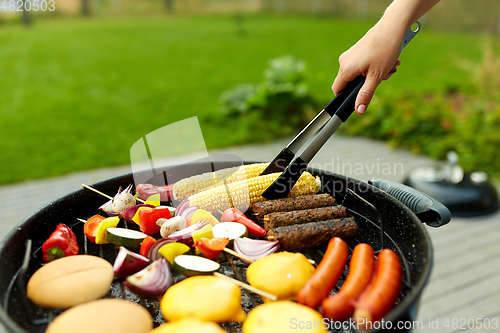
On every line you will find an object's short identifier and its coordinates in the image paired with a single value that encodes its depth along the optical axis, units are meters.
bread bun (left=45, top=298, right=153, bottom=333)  0.59
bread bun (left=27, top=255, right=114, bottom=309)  0.64
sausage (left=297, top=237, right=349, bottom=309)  0.63
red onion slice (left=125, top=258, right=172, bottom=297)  0.64
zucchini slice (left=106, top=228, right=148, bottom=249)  0.72
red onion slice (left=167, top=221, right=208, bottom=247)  0.72
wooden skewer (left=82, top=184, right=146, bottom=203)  0.78
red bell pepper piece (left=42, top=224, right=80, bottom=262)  0.70
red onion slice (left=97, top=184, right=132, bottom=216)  0.78
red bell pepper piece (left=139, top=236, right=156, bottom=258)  0.71
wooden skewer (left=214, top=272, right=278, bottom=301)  0.63
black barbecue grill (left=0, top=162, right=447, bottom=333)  0.63
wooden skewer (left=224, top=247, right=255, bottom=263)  0.69
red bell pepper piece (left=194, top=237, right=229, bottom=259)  0.70
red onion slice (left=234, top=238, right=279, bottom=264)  0.71
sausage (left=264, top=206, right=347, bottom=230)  0.75
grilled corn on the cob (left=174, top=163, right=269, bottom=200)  0.83
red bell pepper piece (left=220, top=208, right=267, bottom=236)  0.76
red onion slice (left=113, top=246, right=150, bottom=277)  0.67
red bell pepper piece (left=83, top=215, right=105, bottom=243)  0.75
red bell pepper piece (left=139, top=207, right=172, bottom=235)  0.75
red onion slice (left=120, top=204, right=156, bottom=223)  0.77
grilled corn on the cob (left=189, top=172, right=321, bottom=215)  0.80
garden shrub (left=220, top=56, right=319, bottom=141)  2.41
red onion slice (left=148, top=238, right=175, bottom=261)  0.70
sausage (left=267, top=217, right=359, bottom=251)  0.72
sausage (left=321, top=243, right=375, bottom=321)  0.61
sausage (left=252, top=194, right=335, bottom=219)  0.77
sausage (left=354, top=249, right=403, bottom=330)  0.59
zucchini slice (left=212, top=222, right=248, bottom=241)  0.73
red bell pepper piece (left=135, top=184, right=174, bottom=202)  0.82
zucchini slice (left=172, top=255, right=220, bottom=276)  0.67
